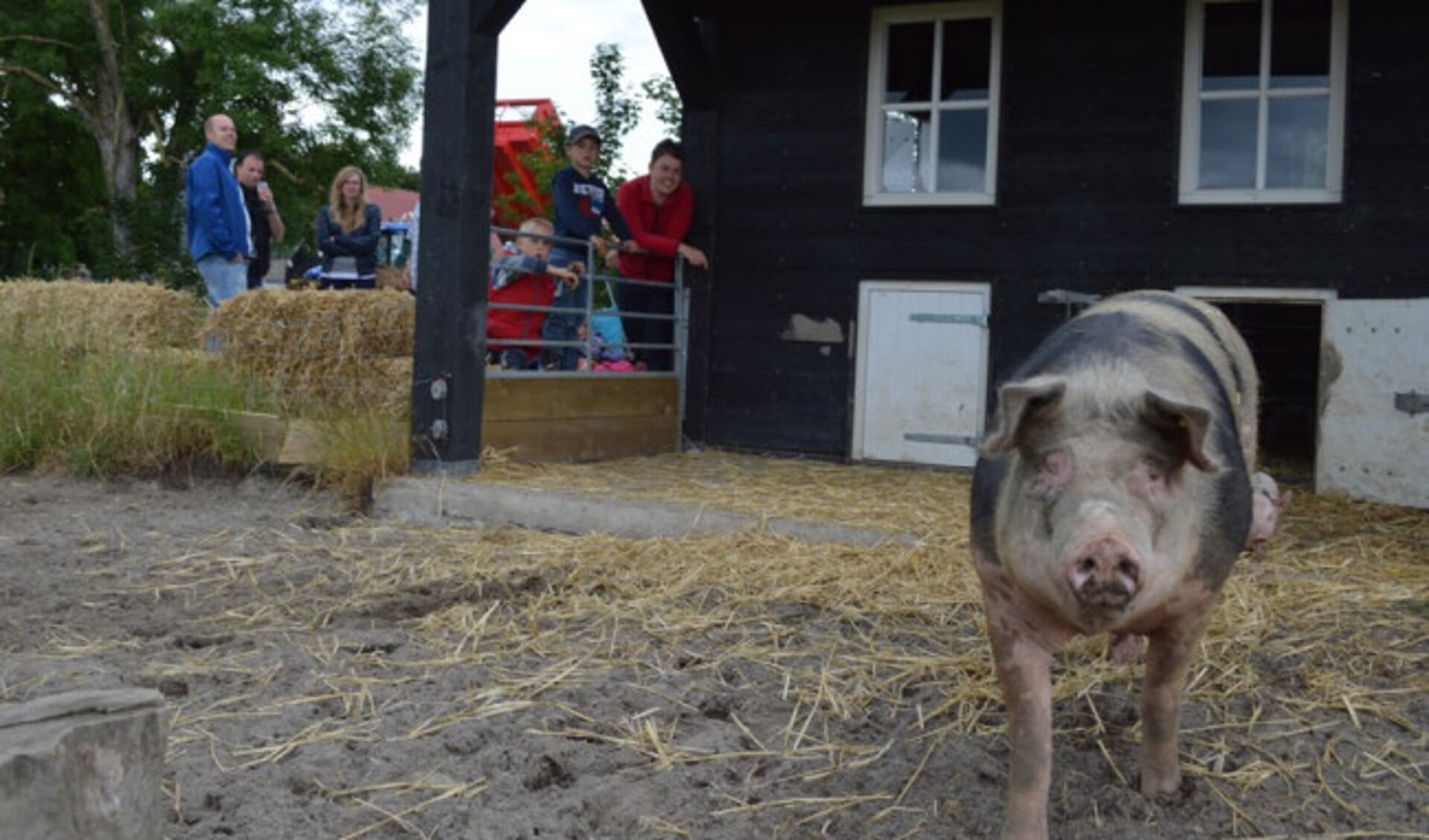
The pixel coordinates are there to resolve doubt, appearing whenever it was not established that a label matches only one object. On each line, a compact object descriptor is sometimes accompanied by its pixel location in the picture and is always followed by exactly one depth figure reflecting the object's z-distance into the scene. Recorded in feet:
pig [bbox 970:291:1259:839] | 8.70
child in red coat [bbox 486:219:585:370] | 28.35
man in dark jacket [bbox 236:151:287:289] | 33.32
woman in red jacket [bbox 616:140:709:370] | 30.81
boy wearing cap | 29.50
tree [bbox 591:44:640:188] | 51.85
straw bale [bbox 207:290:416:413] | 28.66
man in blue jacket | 30.86
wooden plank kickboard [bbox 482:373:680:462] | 26.81
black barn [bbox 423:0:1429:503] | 27.48
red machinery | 53.42
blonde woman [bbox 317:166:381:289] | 34.06
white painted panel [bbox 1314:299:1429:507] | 24.39
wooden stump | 7.80
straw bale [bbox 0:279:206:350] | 32.55
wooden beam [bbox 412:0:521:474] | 24.89
